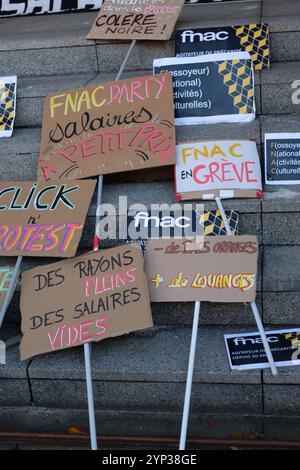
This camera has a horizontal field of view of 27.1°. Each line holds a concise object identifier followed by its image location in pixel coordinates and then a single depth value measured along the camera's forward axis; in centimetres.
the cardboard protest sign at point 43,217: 307
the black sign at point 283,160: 335
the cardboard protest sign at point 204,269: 288
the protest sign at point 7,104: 387
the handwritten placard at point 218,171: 320
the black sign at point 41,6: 512
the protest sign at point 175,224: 312
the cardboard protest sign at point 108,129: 335
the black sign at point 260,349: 277
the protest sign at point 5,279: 305
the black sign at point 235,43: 388
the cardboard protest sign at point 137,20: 405
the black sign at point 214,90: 369
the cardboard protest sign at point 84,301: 282
